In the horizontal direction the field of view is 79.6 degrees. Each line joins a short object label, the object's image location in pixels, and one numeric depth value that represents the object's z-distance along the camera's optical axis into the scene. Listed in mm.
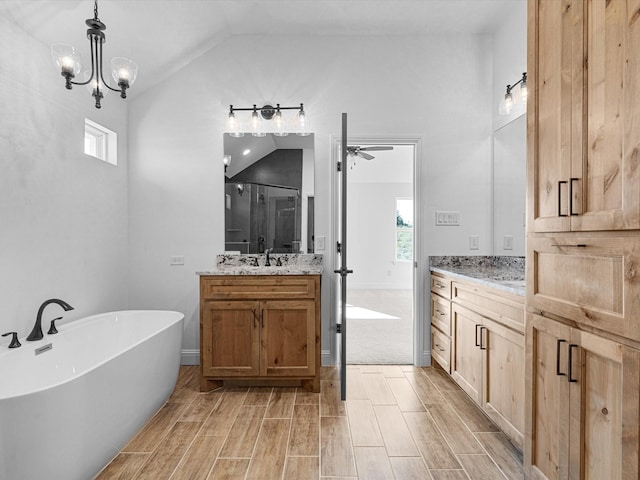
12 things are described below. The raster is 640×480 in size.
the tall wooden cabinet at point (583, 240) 1131
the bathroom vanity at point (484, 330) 1998
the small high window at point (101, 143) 3098
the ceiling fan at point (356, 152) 5103
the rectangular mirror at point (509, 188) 3000
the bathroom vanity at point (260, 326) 2854
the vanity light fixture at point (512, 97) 2836
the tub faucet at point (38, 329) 2233
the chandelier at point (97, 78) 1909
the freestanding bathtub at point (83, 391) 1450
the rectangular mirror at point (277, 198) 3441
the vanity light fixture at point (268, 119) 3363
